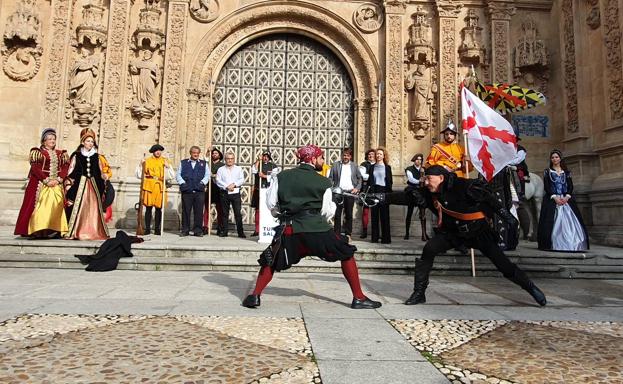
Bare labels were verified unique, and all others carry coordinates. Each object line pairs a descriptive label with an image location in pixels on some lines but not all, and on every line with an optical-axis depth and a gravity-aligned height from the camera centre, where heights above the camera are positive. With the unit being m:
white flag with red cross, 6.07 +1.33
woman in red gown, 7.41 +0.42
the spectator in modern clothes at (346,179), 8.64 +0.96
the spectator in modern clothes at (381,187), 8.20 +0.79
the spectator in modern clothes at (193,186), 8.98 +0.79
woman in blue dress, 7.60 +0.21
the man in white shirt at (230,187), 9.09 +0.79
